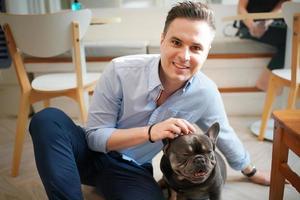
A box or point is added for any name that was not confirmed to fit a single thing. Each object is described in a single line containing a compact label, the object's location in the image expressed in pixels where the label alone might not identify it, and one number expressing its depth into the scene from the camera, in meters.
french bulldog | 1.01
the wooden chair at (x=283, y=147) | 1.02
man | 1.04
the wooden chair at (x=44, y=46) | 1.53
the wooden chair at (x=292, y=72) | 1.68
